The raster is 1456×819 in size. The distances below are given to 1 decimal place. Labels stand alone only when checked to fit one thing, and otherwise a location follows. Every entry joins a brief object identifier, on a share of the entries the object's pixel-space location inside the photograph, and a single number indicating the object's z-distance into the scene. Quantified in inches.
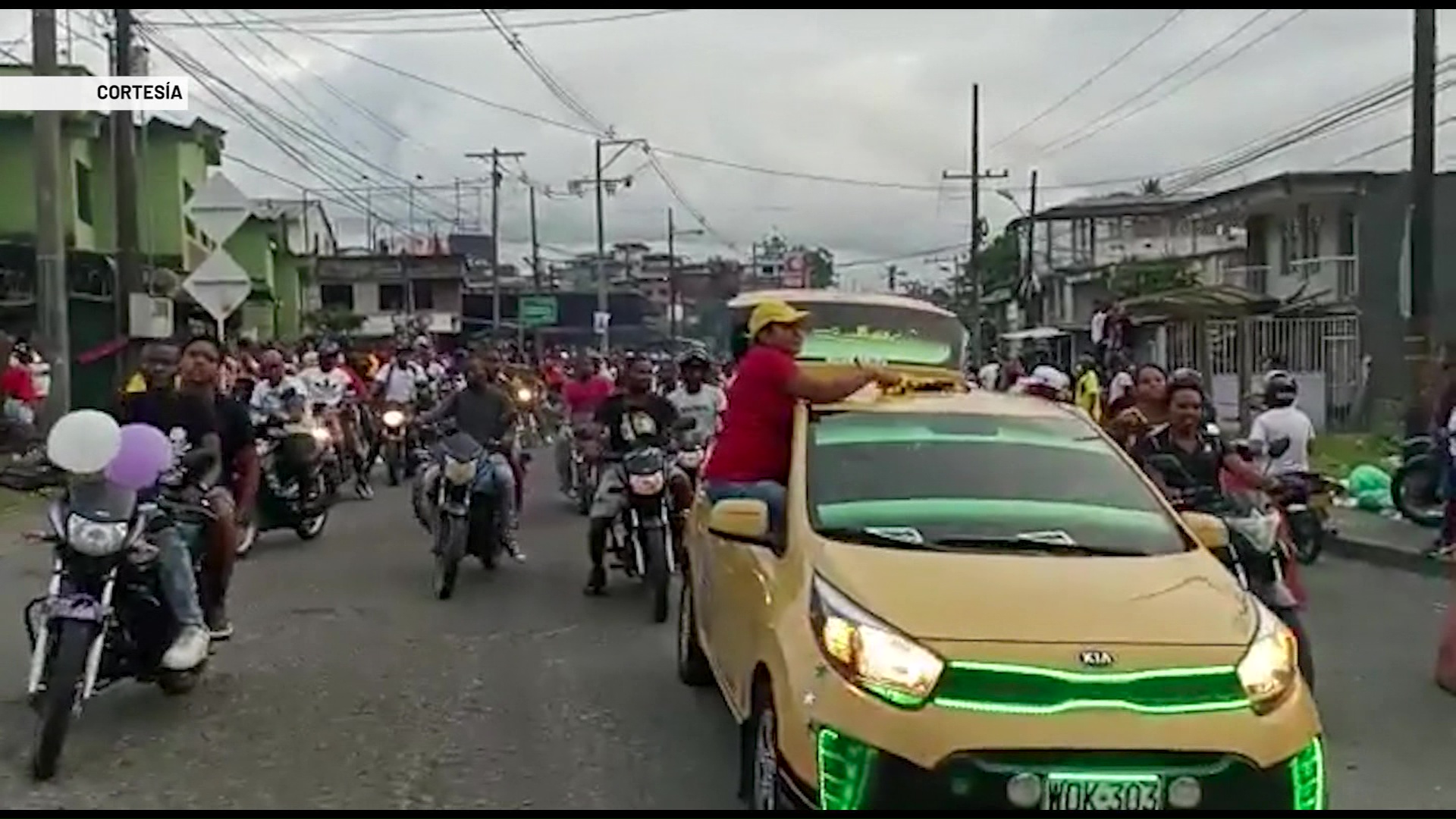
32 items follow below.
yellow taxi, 206.4
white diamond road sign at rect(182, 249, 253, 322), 743.7
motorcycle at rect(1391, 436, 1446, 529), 652.1
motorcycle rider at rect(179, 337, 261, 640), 364.2
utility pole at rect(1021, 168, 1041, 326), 2479.1
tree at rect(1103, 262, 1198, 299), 2007.0
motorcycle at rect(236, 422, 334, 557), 604.1
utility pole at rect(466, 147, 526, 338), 2898.6
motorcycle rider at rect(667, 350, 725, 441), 584.1
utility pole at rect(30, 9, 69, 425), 759.7
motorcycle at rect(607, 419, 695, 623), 453.7
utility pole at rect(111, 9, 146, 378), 875.4
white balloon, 292.8
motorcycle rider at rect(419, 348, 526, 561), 508.4
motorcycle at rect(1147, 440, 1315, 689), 327.9
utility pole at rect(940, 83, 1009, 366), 2356.1
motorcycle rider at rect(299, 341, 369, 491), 761.0
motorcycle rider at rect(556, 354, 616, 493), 719.7
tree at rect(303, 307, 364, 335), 2486.5
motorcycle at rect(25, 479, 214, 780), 284.8
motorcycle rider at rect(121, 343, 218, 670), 323.6
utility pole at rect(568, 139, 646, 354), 2999.5
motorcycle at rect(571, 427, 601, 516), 554.0
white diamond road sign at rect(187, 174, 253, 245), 719.1
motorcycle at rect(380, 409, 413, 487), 877.2
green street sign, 3523.6
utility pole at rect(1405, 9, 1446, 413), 751.7
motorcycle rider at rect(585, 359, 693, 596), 479.5
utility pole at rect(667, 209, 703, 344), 3475.1
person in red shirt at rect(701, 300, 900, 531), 321.4
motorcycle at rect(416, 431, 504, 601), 488.1
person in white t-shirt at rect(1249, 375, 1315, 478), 541.3
